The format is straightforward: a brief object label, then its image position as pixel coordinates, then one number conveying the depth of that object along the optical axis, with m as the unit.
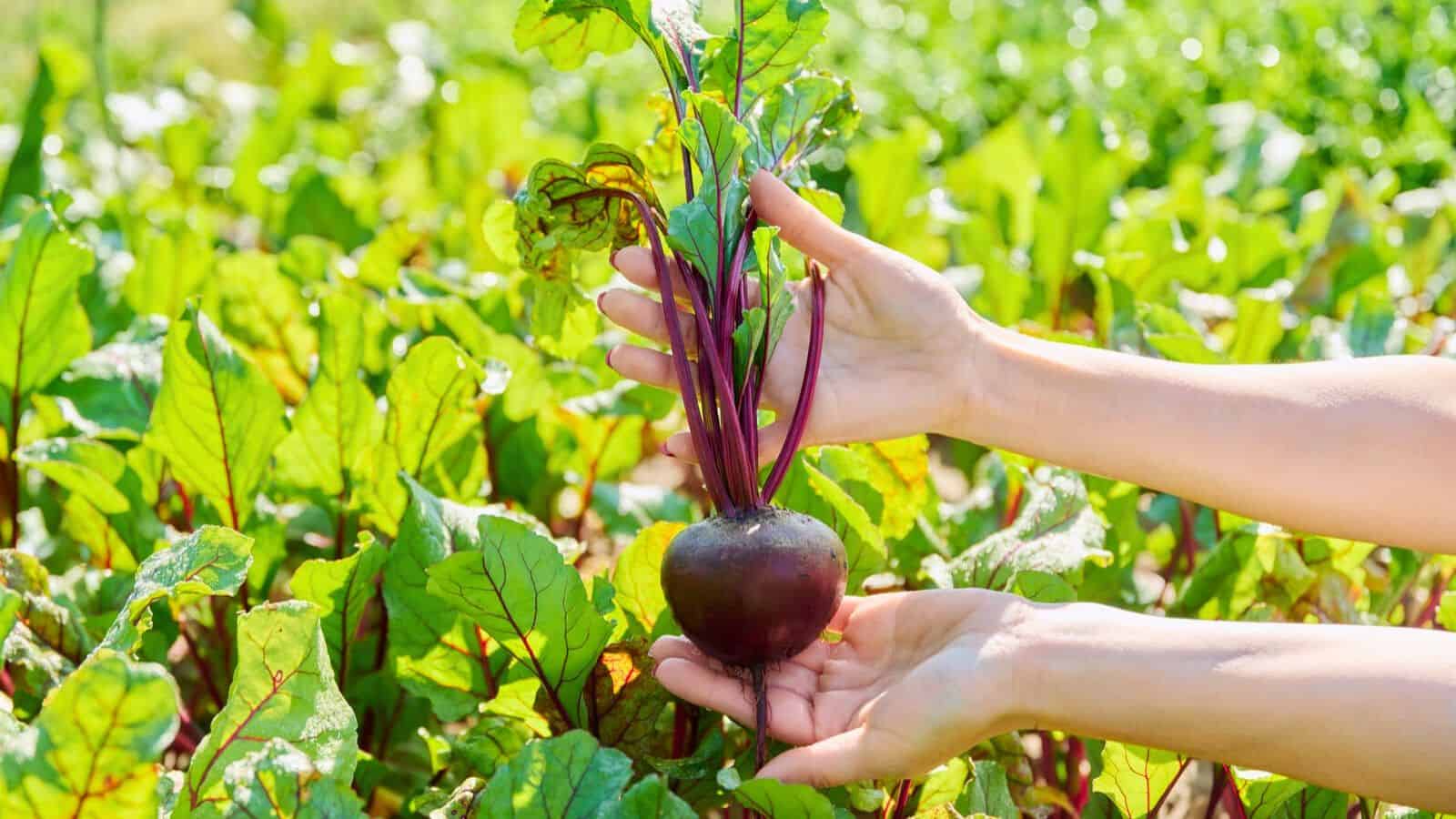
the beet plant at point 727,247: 1.42
